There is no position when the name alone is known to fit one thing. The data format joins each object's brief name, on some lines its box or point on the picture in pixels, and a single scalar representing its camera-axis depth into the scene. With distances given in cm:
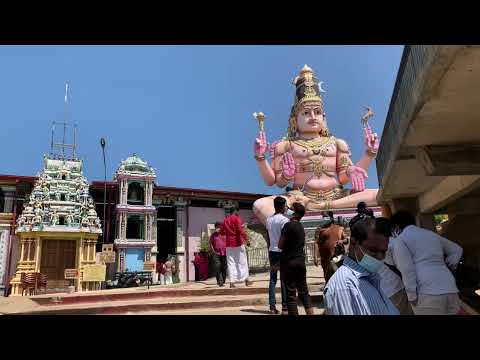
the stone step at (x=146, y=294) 727
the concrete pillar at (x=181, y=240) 2122
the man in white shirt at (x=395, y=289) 349
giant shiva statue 1778
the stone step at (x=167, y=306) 637
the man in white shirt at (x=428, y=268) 317
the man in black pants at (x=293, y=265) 436
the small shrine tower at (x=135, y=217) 1961
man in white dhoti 731
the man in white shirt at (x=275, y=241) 490
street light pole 2007
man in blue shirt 186
